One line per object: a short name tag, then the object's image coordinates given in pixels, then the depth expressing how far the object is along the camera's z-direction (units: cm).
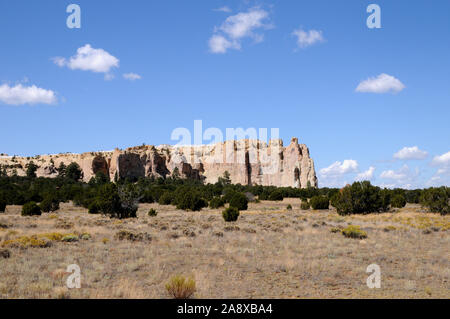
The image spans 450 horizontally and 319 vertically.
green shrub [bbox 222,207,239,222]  2686
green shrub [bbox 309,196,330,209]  4203
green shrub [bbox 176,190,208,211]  3953
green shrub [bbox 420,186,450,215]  3325
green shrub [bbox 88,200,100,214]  3341
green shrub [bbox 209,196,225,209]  4202
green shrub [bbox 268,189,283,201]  6141
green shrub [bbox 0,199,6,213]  3462
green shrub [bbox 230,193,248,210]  4228
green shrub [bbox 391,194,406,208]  4199
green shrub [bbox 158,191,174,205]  4960
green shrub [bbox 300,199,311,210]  4284
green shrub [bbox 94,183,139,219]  2891
